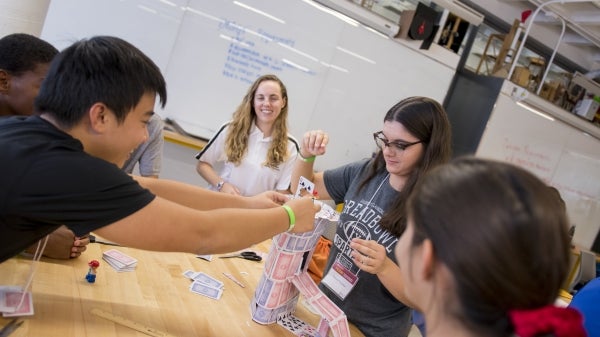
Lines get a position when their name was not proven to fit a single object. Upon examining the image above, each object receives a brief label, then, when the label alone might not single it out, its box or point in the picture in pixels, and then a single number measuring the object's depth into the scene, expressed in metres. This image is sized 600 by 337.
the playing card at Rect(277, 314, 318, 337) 1.29
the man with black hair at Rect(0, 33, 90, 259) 1.34
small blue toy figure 1.20
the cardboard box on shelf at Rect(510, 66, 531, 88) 4.82
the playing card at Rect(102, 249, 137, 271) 1.32
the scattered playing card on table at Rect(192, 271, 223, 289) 1.37
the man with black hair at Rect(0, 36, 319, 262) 0.82
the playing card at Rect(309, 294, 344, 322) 1.21
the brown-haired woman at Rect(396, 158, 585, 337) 0.60
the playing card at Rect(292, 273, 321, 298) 1.27
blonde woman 2.56
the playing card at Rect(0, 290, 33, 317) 0.94
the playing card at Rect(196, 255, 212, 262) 1.56
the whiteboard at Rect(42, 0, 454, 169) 3.30
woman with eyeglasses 1.46
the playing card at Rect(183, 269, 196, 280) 1.38
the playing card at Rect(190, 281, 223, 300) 1.32
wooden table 1.01
